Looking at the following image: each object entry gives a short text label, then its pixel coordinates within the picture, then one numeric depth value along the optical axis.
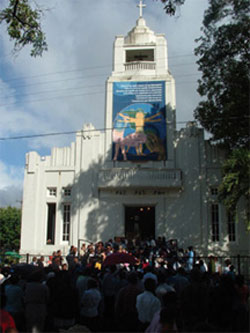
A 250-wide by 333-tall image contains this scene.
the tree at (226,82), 19.14
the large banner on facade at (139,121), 22.39
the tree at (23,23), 8.87
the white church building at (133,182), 21.34
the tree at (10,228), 54.56
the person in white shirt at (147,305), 6.41
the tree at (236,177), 17.44
